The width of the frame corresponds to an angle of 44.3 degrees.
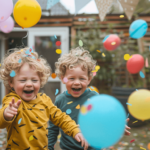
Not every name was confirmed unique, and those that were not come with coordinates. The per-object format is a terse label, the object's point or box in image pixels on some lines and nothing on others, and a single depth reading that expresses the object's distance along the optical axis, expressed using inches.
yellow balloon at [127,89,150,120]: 55.5
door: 178.4
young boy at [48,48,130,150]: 56.0
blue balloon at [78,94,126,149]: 30.6
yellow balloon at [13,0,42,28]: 61.6
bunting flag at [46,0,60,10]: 67.3
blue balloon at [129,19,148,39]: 85.3
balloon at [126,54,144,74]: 105.5
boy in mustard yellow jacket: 45.4
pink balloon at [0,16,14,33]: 78.2
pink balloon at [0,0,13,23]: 57.5
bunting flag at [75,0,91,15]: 64.4
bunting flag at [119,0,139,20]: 67.3
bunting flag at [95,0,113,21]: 63.7
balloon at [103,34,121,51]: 92.9
